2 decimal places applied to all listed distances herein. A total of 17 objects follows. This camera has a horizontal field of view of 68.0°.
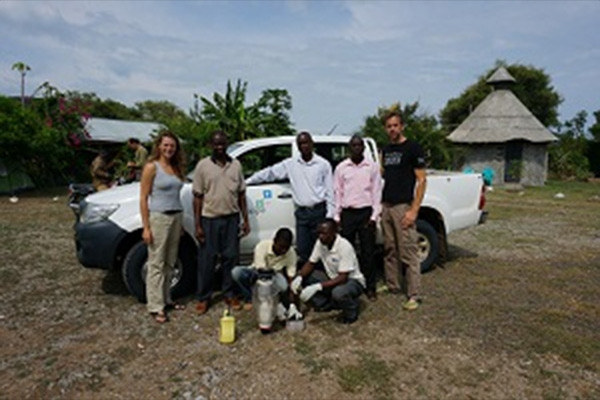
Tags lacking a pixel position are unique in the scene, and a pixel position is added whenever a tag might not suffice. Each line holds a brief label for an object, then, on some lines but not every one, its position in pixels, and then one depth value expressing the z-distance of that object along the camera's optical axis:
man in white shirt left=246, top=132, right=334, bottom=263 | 4.55
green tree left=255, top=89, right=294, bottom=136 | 13.66
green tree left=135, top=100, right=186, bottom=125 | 54.71
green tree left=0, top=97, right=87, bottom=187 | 14.34
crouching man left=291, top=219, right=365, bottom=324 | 4.20
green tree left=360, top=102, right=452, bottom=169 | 18.88
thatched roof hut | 22.94
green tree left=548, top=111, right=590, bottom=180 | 26.49
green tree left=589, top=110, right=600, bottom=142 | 36.03
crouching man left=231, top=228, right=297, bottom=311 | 4.16
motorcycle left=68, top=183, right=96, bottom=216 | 7.41
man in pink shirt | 4.55
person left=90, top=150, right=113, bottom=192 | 8.20
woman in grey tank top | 4.06
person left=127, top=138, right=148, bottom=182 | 8.20
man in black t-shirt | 4.48
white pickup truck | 4.46
